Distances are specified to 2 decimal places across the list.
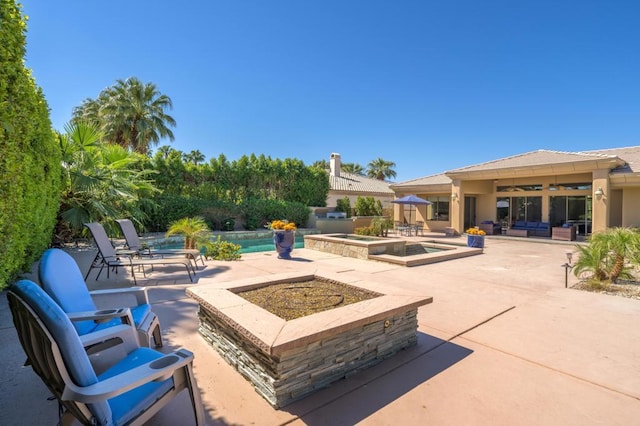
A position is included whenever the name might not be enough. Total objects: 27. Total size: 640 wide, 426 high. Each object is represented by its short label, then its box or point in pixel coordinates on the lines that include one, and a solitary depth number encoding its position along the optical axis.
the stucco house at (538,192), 14.47
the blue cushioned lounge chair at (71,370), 1.66
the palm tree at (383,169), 50.47
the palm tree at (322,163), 50.39
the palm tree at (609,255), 6.73
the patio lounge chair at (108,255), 6.18
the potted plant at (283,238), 10.01
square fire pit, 2.61
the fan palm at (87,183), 8.04
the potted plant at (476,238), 12.81
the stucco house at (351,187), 30.52
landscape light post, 6.70
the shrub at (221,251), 9.64
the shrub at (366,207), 25.55
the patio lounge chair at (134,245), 7.74
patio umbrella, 19.14
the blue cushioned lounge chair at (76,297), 2.60
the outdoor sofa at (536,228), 17.78
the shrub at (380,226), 15.45
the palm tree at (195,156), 41.19
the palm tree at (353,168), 51.96
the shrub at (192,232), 9.71
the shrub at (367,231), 14.87
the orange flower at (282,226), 10.12
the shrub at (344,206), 26.28
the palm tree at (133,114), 22.61
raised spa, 9.48
